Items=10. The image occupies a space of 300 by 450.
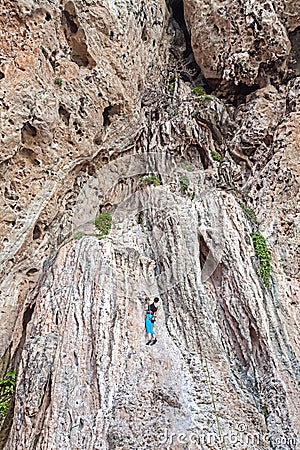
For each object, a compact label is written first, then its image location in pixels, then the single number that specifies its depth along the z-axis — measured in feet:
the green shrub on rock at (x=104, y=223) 31.27
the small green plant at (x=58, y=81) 30.92
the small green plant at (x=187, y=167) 37.57
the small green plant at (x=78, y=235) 29.48
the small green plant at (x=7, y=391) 24.61
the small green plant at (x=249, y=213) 31.53
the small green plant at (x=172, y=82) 46.42
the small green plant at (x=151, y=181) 34.73
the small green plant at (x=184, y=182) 33.67
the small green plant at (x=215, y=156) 39.55
